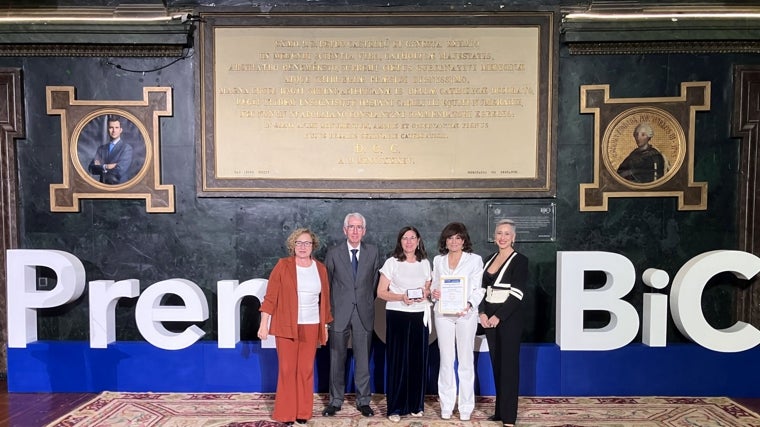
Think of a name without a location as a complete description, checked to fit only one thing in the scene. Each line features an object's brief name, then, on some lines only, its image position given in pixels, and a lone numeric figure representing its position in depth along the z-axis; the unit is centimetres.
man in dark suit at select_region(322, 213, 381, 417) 382
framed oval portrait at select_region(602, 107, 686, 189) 455
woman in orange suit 364
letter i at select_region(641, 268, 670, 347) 420
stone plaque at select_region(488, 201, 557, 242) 462
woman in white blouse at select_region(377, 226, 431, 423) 371
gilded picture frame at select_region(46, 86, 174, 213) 461
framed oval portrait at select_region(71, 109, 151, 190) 462
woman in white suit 368
